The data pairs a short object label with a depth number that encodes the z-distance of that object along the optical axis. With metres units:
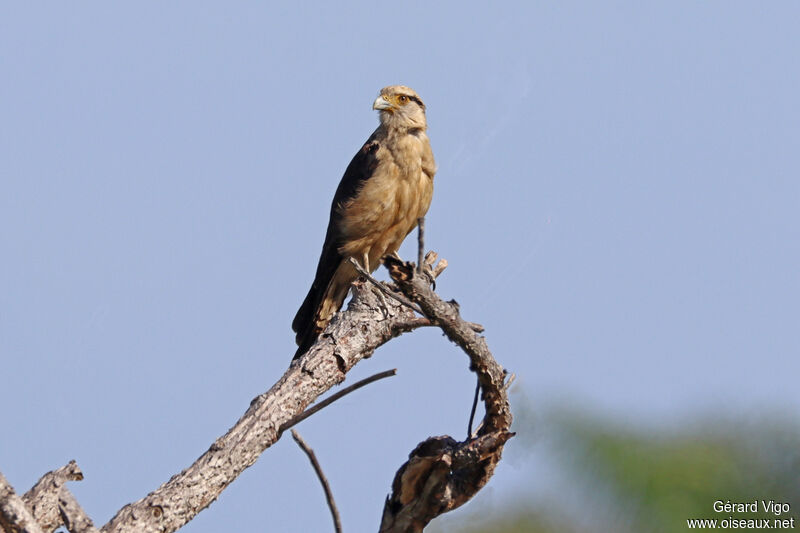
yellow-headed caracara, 12.73
